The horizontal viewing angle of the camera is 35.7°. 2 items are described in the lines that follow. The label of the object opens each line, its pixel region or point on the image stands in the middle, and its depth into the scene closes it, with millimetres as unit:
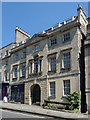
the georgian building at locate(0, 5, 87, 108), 17219
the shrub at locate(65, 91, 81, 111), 15492
